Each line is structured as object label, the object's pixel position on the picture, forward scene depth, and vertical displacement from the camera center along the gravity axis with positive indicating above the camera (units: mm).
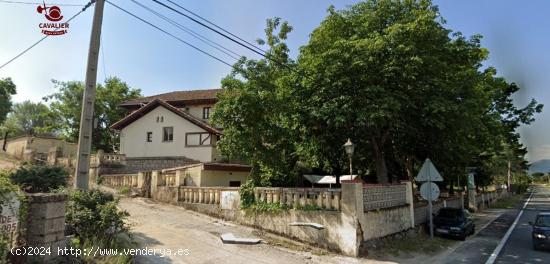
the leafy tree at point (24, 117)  69831 +11666
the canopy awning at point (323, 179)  24294 +69
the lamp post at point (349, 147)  14641 +1270
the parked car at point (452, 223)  17578 -2012
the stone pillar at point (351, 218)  11977 -1195
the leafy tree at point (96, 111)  40438 +7249
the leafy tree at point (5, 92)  35531 +8197
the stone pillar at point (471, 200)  35719 -1821
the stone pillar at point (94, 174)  25169 +334
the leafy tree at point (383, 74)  14414 +4206
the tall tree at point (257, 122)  15430 +2384
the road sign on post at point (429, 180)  16125 +21
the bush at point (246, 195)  15094 -611
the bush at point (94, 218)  8422 -876
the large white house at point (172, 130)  30328 +4128
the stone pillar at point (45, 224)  6844 -836
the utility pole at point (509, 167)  66062 +2388
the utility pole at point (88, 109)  9703 +1793
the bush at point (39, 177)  10359 +45
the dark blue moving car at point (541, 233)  15078 -2059
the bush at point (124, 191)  20031 -624
